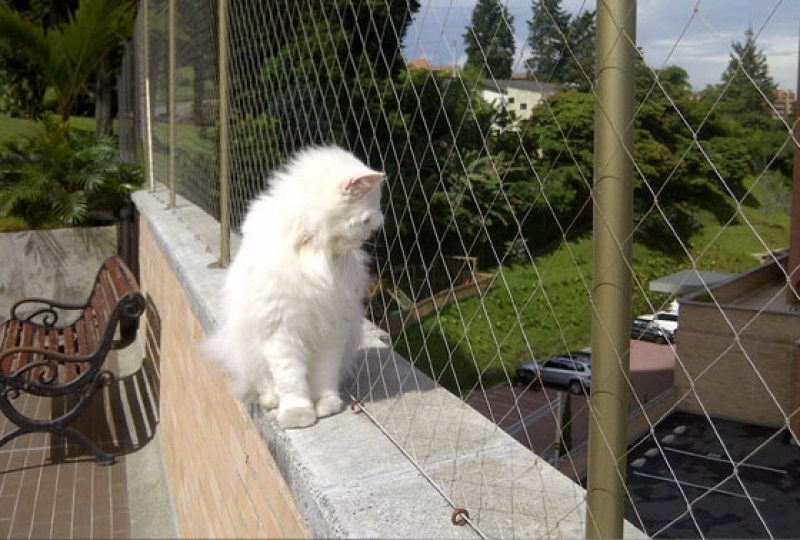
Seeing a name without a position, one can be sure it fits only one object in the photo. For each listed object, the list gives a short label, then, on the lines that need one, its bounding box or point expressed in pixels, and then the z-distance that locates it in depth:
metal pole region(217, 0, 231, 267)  3.58
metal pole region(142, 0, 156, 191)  7.68
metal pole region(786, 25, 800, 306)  0.93
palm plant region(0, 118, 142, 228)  8.30
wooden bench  4.59
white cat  1.99
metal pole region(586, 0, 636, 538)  1.18
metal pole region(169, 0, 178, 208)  5.41
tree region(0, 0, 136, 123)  11.42
